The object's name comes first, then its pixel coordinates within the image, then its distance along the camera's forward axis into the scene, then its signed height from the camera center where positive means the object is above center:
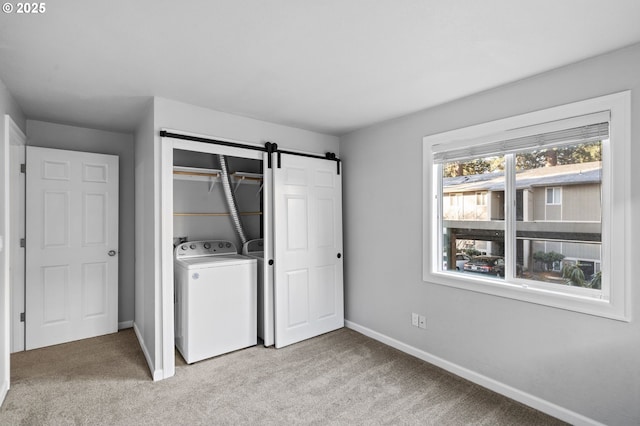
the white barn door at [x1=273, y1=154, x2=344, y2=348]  3.34 -0.39
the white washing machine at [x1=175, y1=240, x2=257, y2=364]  2.94 -0.86
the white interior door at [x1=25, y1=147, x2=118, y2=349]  3.29 -0.35
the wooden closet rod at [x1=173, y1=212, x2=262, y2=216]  3.52 -0.01
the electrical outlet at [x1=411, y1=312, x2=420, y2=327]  3.06 -1.02
